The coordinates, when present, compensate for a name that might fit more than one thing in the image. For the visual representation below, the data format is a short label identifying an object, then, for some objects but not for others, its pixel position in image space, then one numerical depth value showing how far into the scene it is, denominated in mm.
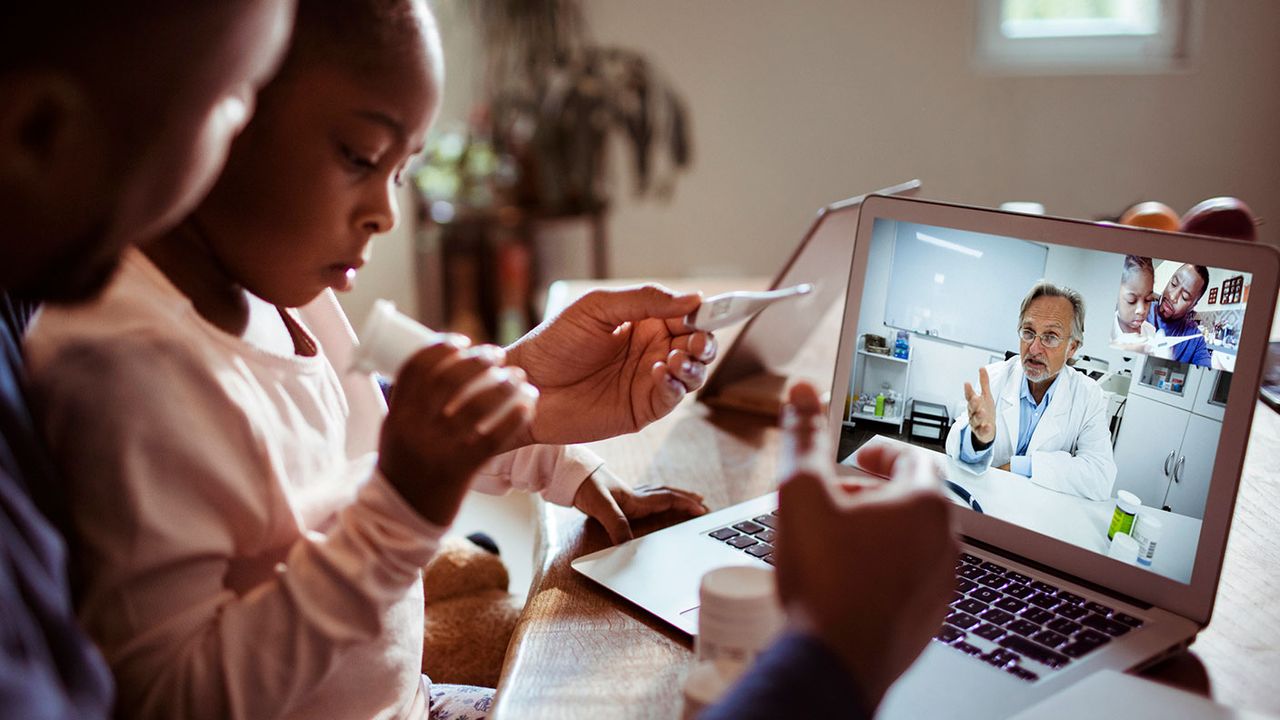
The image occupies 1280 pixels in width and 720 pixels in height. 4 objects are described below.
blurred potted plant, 3031
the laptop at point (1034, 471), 682
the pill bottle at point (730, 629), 556
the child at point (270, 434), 553
